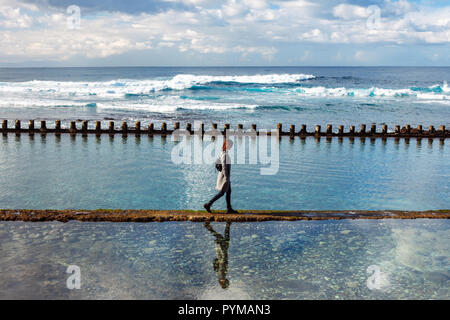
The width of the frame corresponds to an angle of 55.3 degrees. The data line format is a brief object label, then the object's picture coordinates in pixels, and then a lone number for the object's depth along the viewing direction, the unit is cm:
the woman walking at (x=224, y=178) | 1045
